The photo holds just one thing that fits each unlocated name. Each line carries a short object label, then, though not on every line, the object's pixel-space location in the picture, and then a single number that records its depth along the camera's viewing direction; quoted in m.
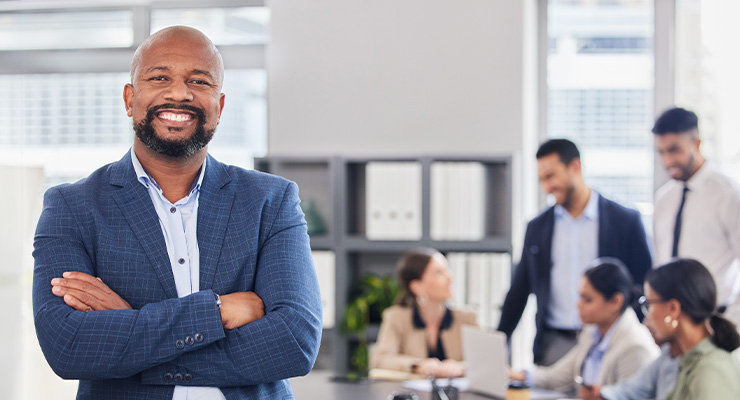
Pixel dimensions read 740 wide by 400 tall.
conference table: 3.12
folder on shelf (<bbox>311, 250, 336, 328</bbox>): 4.51
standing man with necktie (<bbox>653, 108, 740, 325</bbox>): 3.70
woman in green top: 2.45
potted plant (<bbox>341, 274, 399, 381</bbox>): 4.46
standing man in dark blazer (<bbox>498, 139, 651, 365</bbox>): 3.87
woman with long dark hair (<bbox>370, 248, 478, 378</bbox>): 3.94
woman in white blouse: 3.21
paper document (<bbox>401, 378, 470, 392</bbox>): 3.26
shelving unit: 4.40
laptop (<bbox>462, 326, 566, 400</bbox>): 2.98
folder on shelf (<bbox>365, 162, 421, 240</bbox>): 4.42
